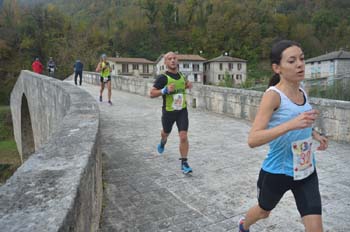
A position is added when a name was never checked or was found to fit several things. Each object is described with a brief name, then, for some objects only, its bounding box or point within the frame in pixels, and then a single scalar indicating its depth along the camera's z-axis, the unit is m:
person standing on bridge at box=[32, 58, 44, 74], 21.08
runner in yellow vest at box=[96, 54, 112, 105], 11.64
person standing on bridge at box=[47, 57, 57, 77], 22.03
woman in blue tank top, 2.23
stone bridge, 1.85
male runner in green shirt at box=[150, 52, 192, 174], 4.59
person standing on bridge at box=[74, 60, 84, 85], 18.98
